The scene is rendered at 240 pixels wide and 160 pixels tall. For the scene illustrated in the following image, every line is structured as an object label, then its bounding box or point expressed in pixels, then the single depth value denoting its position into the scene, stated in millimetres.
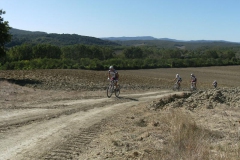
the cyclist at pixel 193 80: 28609
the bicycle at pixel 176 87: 28016
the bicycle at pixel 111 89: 19953
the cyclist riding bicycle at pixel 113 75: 19734
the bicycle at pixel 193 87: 28891
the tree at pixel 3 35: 32156
